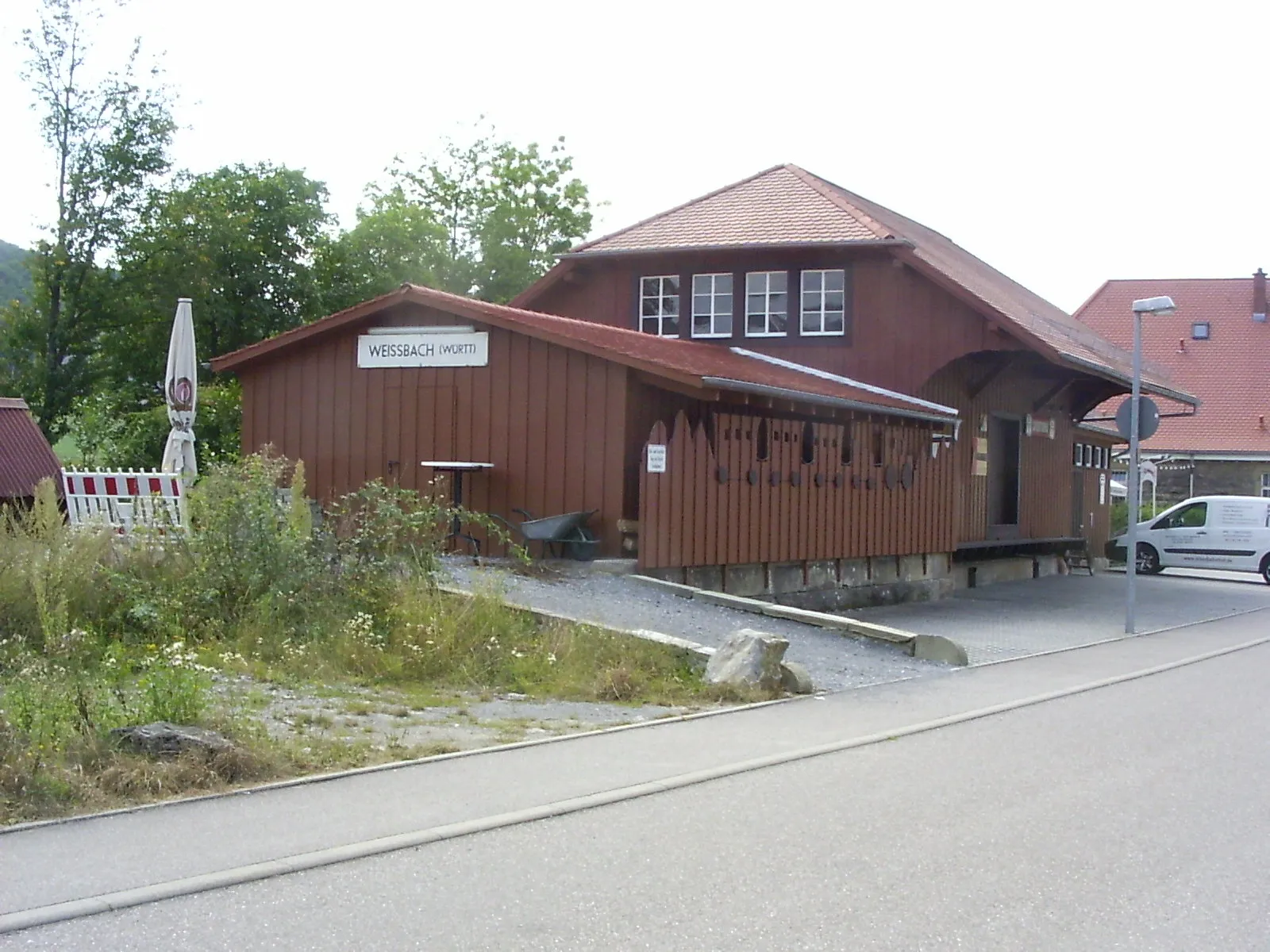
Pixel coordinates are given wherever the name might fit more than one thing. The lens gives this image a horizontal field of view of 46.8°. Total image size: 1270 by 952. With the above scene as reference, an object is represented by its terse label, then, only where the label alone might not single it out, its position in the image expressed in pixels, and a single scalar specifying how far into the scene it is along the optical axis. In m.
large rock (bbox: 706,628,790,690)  11.40
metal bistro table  17.09
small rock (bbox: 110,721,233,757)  7.64
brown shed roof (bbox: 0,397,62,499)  21.09
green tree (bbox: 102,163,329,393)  30.73
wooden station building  17.25
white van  33.19
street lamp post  18.02
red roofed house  46.72
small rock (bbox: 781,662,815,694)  11.66
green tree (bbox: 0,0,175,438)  28.84
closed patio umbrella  17.02
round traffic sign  18.25
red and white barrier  13.83
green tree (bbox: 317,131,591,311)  54.44
